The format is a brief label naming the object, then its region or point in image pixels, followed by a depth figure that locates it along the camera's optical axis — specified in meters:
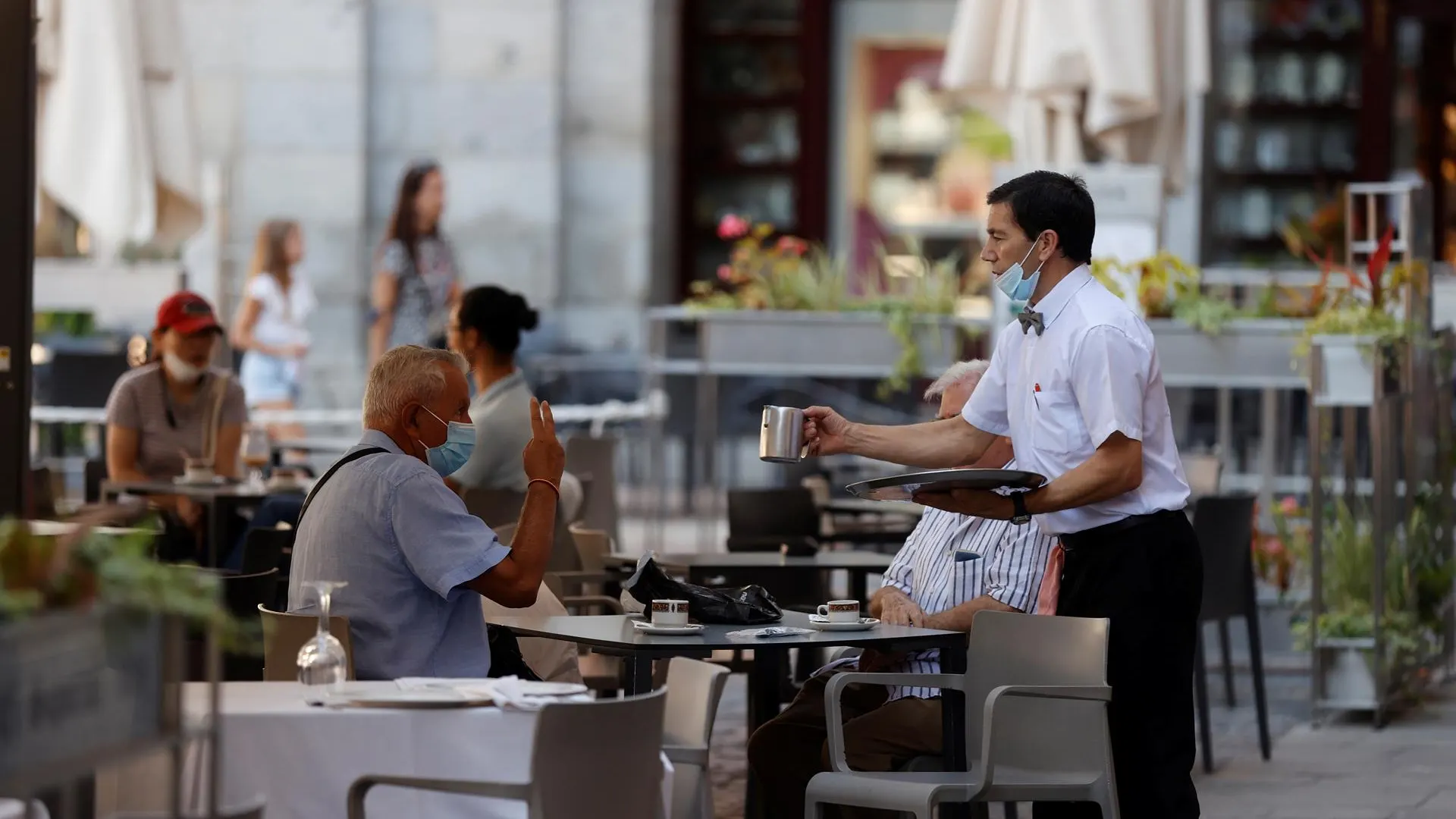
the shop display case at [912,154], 31.09
